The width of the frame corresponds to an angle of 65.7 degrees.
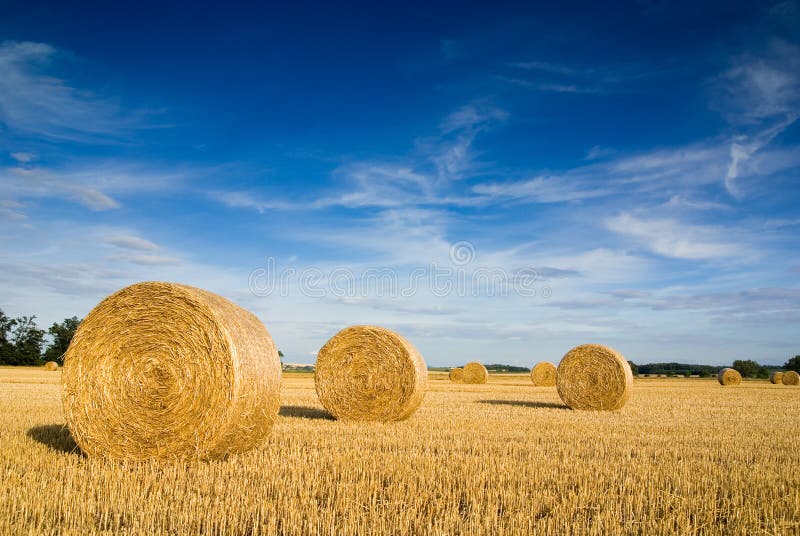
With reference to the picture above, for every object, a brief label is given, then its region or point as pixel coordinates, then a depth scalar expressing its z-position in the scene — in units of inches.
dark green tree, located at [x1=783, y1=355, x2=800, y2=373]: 2023.9
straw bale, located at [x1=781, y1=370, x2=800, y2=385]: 1449.3
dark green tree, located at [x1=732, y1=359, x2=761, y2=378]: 2325.3
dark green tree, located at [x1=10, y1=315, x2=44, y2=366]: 2145.2
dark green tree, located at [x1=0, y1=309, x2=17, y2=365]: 2114.9
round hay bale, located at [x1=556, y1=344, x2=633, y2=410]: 608.7
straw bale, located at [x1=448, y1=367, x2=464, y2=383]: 1336.0
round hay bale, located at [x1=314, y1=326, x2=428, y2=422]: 462.3
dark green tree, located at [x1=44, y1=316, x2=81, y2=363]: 2241.6
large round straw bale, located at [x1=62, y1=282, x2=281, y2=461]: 269.6
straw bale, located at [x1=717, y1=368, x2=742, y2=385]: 1418.6
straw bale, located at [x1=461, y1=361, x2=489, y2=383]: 1299.2
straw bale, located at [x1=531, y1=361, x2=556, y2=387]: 1221.1
